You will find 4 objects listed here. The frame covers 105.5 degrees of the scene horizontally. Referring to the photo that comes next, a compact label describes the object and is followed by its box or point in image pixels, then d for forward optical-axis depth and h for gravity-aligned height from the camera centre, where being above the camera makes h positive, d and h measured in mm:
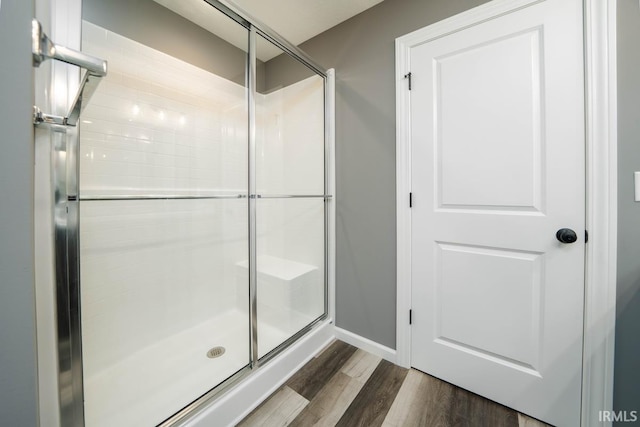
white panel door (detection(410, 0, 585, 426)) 1088 +8
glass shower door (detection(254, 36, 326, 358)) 1773 +194
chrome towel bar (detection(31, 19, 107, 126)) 432 +302
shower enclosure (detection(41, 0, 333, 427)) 1322 +24
